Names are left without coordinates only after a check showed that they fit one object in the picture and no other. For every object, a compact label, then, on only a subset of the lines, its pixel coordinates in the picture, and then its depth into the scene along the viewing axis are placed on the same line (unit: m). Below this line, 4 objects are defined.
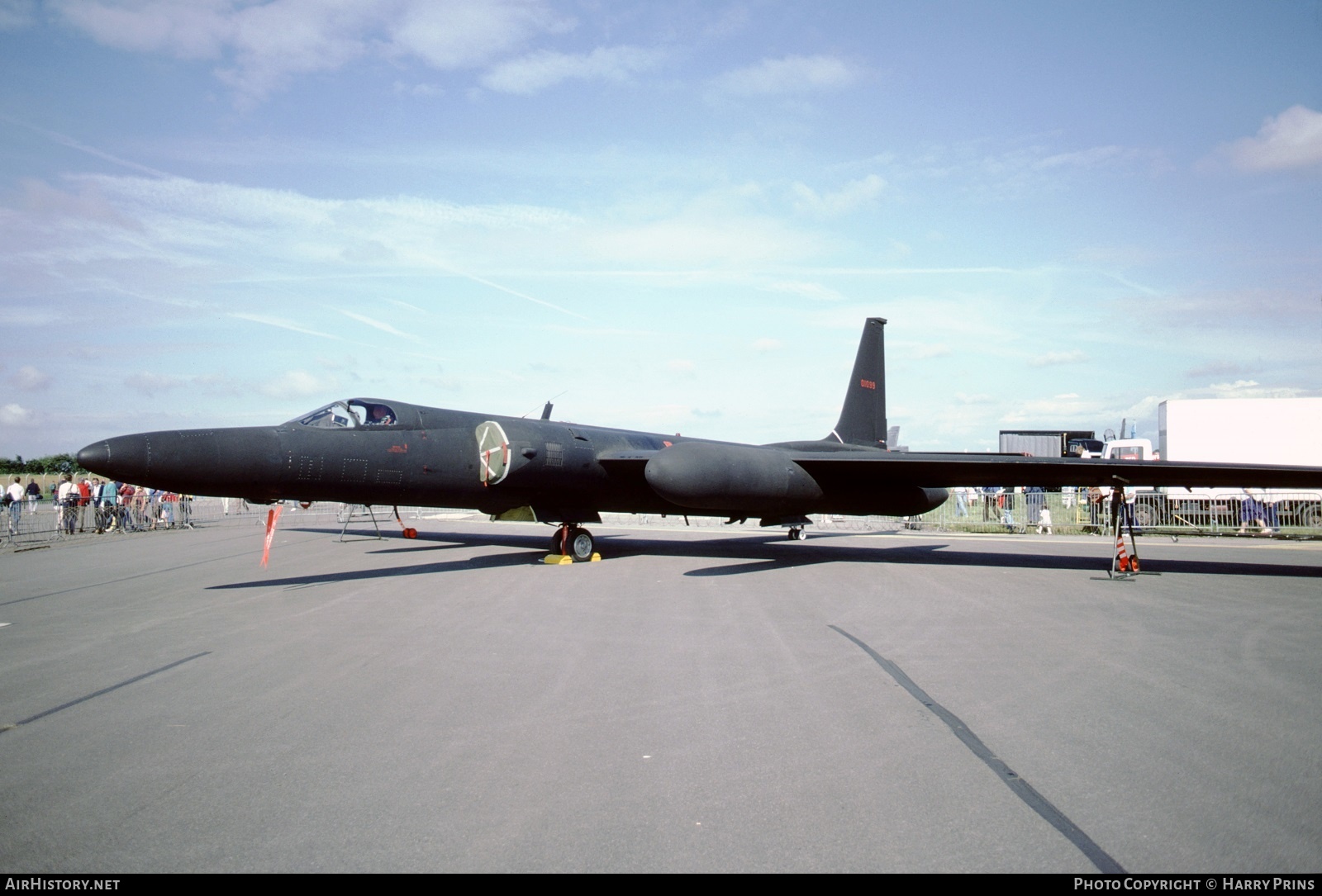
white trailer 26.44
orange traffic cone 12.34
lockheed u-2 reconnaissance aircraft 10.21
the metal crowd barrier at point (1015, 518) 24.70
